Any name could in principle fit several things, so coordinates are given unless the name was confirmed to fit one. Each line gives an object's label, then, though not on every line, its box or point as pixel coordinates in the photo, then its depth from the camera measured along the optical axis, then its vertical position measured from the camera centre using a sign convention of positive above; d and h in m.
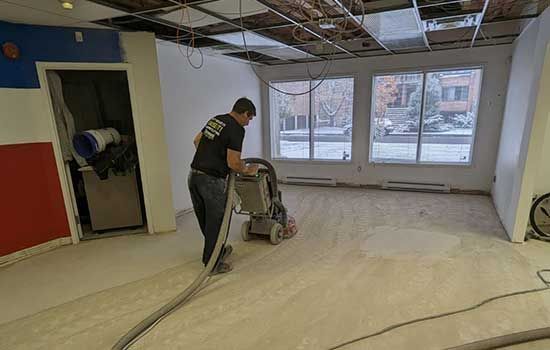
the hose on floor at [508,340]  1.85 -1.44
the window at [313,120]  5.82 -0.27
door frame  3.18 -0.18
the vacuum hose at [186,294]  2.01 -1.44
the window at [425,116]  5.04 -0.21
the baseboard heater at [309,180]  6.03 -1.46
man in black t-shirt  2.67 -0.47
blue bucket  3.43 -0.36
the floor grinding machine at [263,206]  3.22 -1.06
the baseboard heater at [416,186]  5.29 -1.43
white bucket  3.48 -0.29
